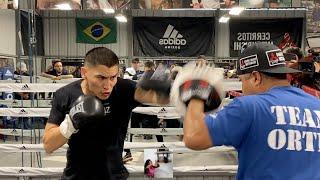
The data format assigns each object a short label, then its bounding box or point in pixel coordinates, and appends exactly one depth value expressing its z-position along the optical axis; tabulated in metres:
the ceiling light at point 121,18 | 13.91
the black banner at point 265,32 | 14.38
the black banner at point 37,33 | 12.40
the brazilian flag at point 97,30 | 14.66
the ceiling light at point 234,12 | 12.82
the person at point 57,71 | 7.48
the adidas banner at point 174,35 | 14.47
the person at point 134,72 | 6.68
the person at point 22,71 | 9.16
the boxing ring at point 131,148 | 3.70
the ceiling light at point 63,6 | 9.48
